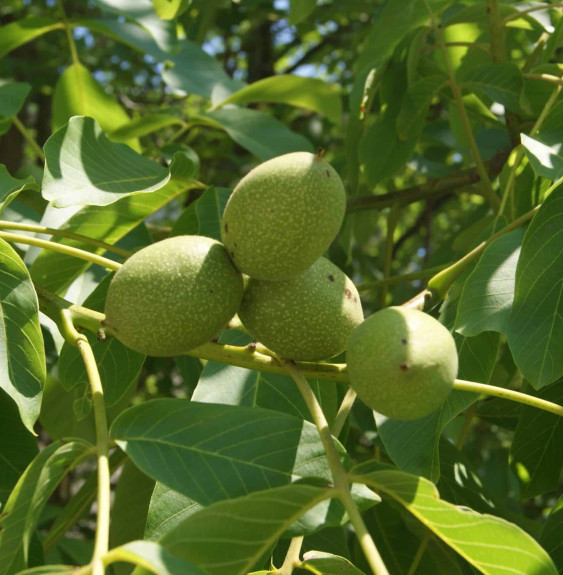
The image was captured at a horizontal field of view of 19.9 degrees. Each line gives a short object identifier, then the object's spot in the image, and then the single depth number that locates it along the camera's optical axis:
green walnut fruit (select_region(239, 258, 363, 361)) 0.57
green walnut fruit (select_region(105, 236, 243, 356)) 0.55
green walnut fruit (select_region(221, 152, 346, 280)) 0.55
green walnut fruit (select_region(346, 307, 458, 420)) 0.52
